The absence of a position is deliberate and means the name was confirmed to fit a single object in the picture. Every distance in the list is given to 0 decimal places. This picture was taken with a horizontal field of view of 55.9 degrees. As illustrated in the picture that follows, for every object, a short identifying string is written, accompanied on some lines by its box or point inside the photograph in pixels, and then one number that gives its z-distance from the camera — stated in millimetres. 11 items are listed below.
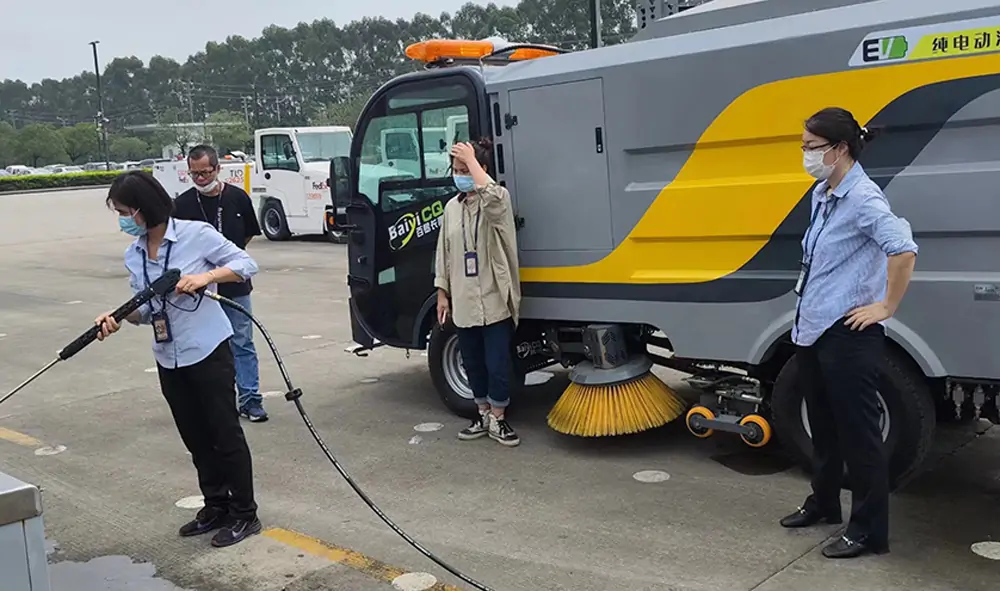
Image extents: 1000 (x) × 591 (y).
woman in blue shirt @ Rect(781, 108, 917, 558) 3629
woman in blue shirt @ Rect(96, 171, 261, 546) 4188
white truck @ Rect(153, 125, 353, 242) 18422
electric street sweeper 4062
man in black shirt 5977
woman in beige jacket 5223
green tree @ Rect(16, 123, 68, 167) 69062
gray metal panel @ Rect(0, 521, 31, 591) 1990
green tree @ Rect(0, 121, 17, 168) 70812
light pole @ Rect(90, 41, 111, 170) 53906
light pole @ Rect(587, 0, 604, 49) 10438
